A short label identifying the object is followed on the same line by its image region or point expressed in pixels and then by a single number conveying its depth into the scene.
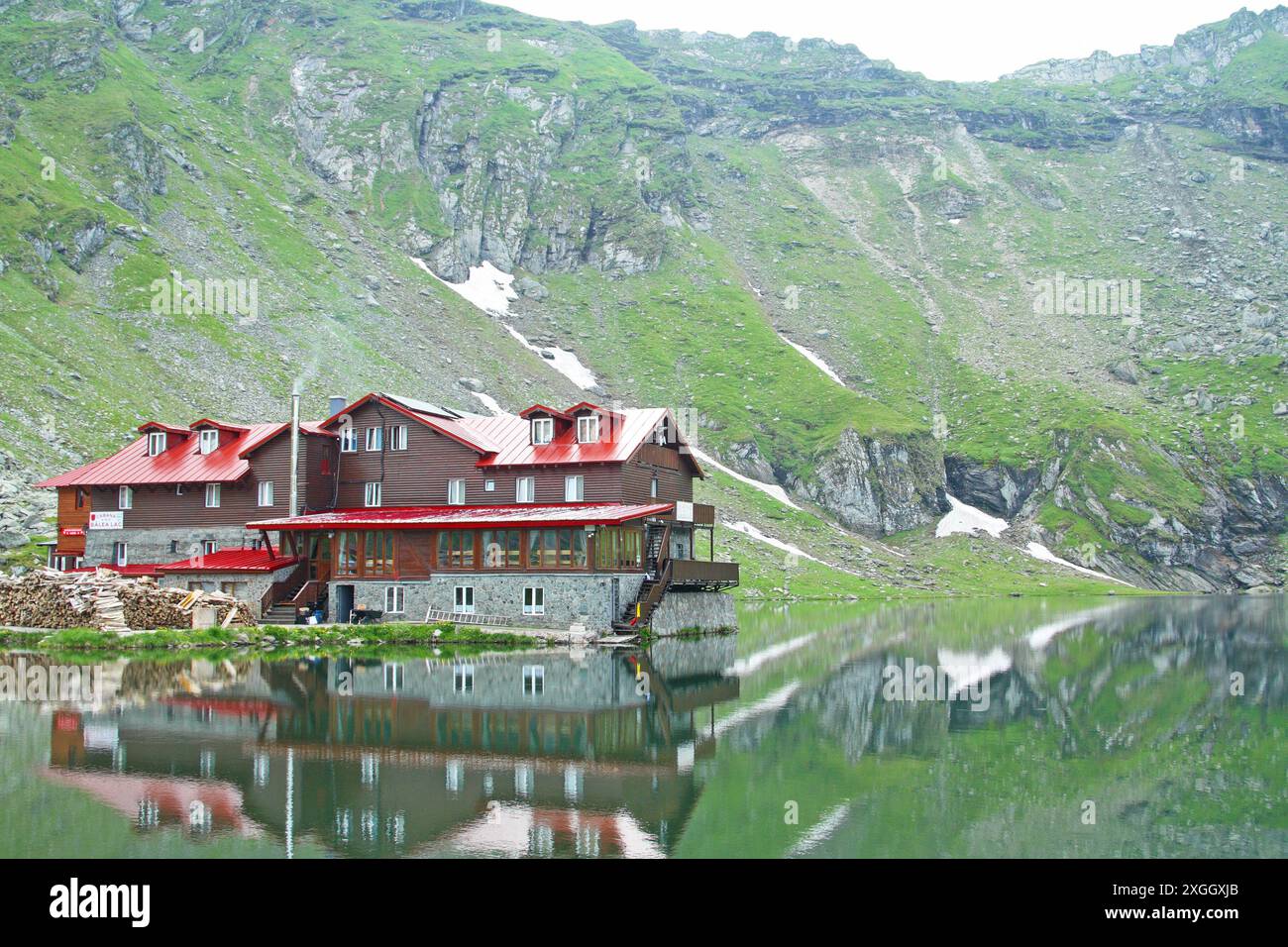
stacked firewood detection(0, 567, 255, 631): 53.47
